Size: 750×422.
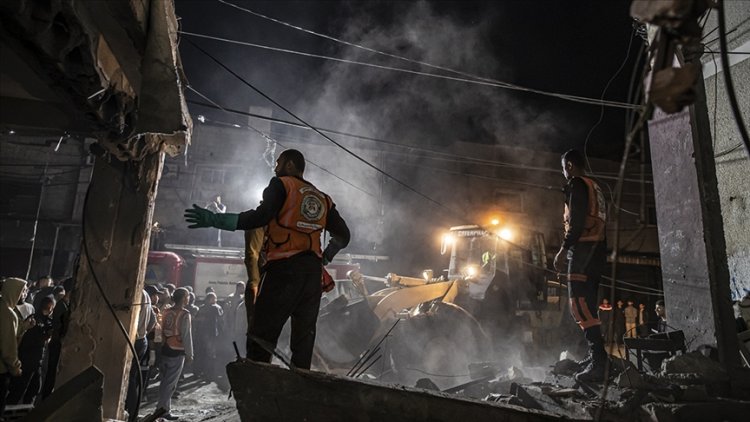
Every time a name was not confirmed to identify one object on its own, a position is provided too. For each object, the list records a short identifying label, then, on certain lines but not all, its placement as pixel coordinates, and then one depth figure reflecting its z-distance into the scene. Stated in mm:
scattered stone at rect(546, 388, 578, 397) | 3869
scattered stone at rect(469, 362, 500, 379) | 7139
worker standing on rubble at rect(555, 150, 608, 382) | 4203
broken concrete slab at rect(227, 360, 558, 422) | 2684
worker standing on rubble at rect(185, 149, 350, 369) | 3328
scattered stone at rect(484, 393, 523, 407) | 4195
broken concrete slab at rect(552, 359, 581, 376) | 4594
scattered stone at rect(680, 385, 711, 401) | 3385
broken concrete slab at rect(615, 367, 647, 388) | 3562
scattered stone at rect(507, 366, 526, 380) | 6383
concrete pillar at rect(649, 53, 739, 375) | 4371
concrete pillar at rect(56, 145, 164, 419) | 4777
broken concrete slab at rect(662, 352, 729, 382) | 3844
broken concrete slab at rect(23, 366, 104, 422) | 2861
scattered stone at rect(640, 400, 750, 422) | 3072
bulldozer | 8695
